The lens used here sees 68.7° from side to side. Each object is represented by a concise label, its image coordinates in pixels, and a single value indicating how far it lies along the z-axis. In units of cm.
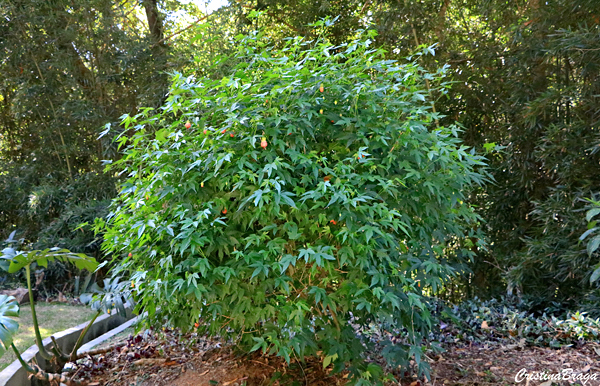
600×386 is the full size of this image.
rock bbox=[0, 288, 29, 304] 501
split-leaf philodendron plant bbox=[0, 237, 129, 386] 225
